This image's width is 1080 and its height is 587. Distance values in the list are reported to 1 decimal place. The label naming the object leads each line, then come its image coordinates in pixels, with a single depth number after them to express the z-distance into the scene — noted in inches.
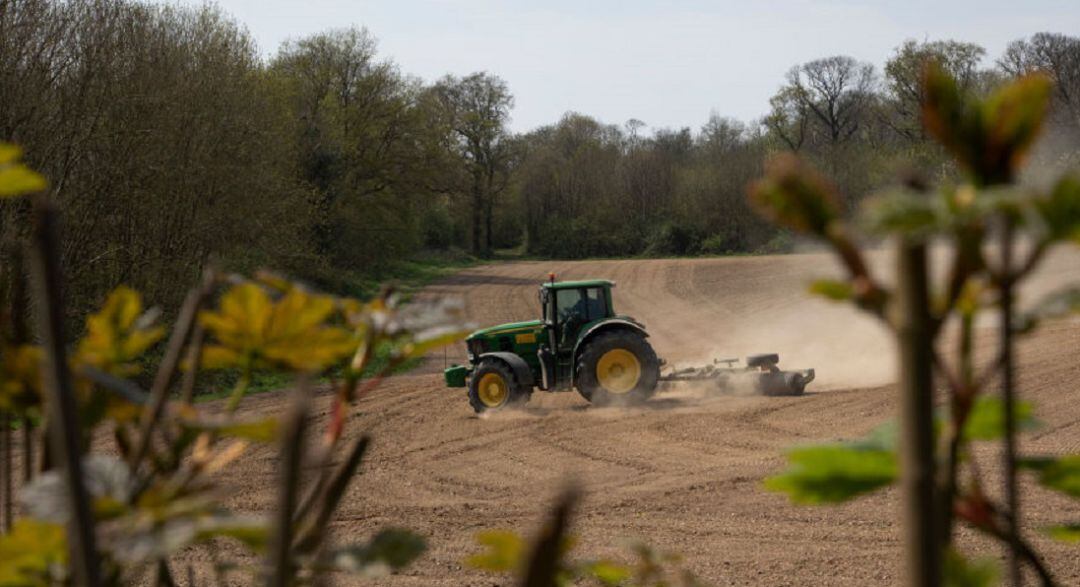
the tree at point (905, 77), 4477.5
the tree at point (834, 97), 7394.5
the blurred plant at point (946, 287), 131.6
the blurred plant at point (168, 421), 146.8
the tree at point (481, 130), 7474.1
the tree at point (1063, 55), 4420.3
